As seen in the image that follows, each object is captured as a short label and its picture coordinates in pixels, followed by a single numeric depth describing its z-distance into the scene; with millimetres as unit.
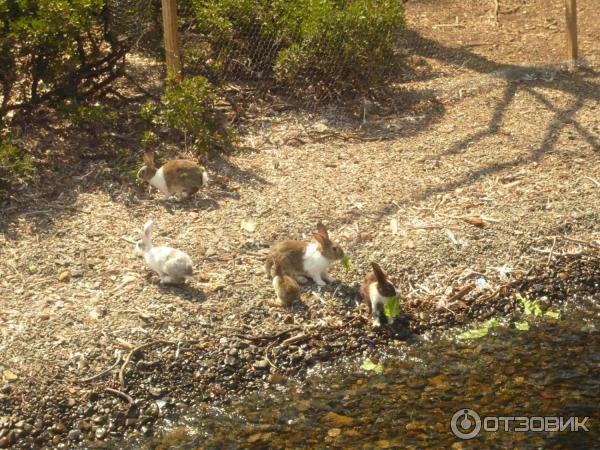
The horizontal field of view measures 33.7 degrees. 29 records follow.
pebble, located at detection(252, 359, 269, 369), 6719
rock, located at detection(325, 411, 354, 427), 6145
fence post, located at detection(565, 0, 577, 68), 11211
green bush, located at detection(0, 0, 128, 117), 8688
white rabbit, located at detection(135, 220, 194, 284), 7258
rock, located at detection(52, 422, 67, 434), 6113
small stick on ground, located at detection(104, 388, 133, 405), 6355
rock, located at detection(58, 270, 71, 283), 7509
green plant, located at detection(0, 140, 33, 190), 8414
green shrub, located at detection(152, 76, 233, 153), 9227
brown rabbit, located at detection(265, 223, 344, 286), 7391
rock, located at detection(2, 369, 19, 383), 6445
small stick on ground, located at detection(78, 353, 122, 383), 6492
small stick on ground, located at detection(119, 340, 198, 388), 6488
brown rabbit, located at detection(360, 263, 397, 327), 6988
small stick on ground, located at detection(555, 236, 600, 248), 8109
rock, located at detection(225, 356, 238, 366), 6719
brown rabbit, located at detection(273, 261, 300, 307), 7219
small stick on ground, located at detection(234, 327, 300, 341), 6918
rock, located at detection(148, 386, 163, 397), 6441
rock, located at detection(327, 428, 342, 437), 6021
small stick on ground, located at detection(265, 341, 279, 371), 6734
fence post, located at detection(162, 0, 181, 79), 9398
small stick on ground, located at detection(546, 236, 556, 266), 7913
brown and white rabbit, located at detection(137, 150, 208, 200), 8461
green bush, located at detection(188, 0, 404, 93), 10211
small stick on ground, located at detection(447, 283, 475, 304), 7527
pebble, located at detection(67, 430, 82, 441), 6064
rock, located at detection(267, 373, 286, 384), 6628
